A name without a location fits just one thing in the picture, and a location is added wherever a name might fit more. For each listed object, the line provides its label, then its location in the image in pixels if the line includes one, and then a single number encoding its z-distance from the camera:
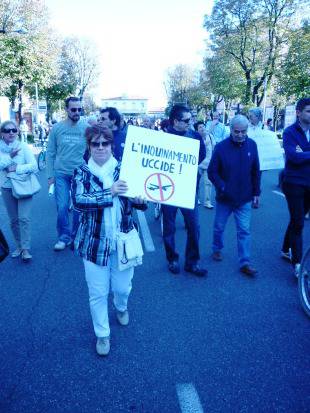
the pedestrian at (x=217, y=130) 9.33
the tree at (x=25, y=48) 24.88
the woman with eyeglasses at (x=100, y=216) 2.94
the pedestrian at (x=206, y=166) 8.76
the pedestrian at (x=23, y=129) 26.38
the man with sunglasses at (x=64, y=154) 5.79
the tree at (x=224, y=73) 36.47
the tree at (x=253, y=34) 32.12
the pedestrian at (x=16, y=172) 5.12
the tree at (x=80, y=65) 65.75
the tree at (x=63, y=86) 52.69
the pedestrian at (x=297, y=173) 4.50
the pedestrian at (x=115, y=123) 5.31
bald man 4.90
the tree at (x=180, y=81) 83.55
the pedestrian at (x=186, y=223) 4.55
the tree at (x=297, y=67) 25.30
